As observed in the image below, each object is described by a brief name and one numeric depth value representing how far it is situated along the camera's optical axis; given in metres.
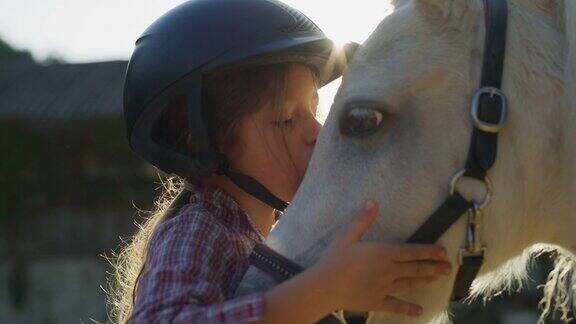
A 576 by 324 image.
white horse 1.54
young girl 1.63
